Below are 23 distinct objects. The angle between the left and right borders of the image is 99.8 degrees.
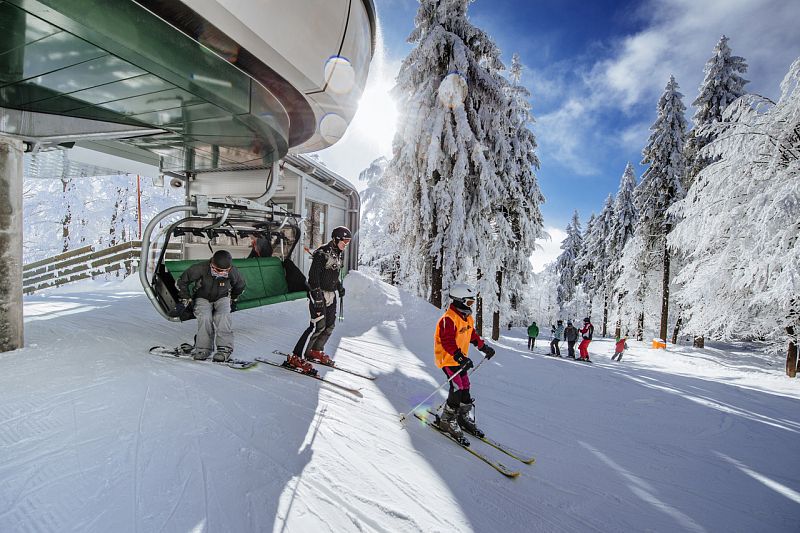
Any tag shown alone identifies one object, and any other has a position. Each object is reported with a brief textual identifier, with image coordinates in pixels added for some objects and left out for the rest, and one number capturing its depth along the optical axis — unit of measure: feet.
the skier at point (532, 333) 54.95
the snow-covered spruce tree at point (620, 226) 81.24
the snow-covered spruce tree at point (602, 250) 92.27
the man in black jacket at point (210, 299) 15.92
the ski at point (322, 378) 14.66
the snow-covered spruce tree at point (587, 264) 103.85
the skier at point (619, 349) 44.65
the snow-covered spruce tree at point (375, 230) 53.72
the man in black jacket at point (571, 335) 44.11
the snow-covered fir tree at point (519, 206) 49.67
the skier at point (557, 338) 47.50
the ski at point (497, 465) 10.70
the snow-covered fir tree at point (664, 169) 56.08
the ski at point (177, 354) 15.43
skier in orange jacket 12.50
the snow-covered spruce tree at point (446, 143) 37.06
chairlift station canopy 9.56
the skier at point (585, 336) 41.60
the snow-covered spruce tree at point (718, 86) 50.26
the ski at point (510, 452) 11.90
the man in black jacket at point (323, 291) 16.52
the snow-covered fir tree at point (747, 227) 28.48
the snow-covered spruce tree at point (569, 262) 123.34
